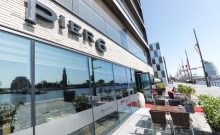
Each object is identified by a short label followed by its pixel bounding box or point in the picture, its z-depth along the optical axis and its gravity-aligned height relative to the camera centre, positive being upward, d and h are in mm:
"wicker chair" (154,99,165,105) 6405 -1688
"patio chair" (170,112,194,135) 3726 -1754
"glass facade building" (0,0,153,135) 2172 +268
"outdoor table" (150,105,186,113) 4563 -1612
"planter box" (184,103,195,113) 5911 -2035
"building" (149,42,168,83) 34898 +5454
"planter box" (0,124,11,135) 1869 -809
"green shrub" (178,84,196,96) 8400 -1384
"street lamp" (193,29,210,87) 18438 +3822
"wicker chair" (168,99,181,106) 6014 -1668
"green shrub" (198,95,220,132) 3022 -1279
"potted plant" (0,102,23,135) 1901 -612
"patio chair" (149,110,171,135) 4095 -1795
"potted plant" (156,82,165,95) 14406 -1479
